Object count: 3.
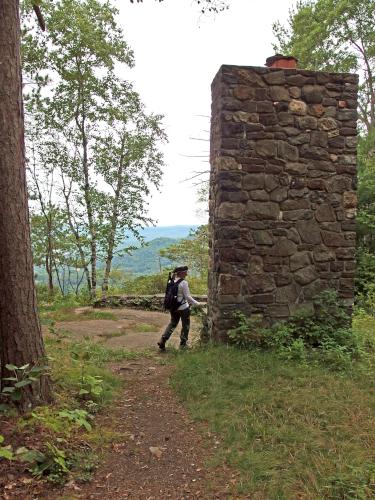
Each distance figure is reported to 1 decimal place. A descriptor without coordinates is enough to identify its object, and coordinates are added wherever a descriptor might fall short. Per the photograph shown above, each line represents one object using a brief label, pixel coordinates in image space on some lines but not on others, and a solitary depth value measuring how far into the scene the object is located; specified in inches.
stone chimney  209.9
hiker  235.0
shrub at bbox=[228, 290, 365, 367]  199.3
